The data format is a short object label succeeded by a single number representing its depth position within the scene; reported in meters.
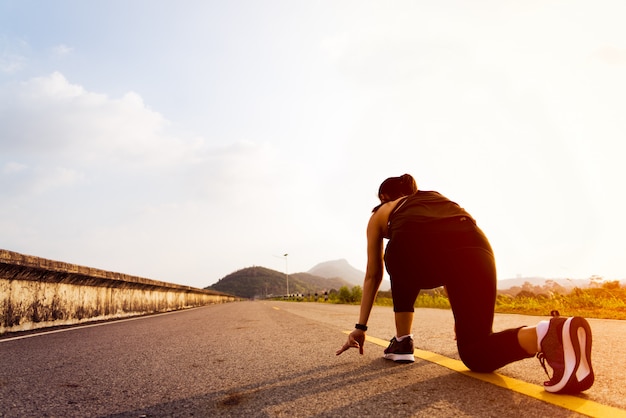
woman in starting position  2.05
